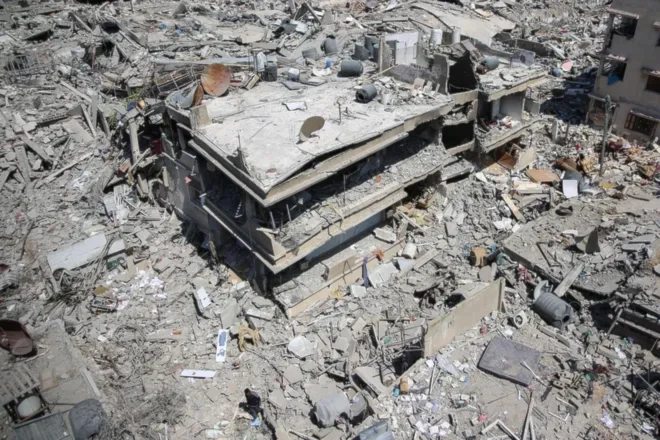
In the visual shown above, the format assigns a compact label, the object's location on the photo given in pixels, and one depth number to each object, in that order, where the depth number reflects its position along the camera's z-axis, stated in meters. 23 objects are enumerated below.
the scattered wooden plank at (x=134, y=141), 26.22
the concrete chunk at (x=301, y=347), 19.53
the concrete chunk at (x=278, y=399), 18.11
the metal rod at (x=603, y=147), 27.77
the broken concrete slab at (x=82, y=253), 23.16
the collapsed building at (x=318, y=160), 19.06
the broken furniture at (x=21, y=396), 16.66
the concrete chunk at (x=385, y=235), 23.19
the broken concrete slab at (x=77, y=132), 30.55
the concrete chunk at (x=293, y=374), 18.83
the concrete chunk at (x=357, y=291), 21.55
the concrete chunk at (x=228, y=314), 20.78
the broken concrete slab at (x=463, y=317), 18.64
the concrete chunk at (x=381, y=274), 22.22
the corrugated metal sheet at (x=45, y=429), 16.58
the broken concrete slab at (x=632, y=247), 22.23
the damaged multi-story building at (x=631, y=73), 29.44
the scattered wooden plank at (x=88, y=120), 30.80
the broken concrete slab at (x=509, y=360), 18.28
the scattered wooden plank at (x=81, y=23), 41.41
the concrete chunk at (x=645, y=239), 22.58
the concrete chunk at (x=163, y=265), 23.50
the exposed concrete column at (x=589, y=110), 33.34
